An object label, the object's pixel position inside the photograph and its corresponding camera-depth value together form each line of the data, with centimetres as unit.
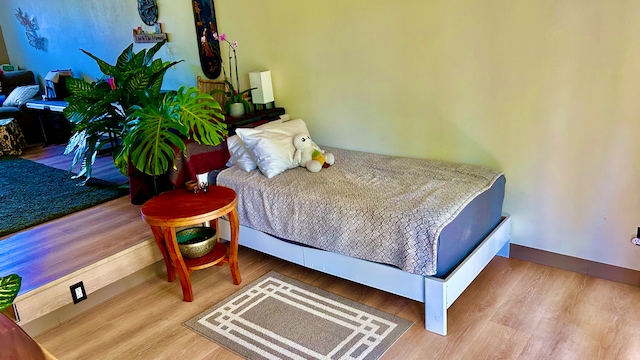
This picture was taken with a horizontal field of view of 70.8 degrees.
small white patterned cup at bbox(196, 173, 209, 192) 304
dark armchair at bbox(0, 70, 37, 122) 637
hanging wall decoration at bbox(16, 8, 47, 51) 611
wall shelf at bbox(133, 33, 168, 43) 427
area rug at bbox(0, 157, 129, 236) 336
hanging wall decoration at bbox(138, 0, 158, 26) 424
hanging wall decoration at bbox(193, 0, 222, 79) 382
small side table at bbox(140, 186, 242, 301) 233
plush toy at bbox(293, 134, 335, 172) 291
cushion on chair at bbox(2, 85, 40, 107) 597
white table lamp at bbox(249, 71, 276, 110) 351
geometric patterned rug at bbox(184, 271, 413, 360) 206
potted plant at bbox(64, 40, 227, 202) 275
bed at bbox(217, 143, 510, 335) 209
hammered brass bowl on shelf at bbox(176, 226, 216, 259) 258
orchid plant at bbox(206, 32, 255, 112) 354
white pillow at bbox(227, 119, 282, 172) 295
